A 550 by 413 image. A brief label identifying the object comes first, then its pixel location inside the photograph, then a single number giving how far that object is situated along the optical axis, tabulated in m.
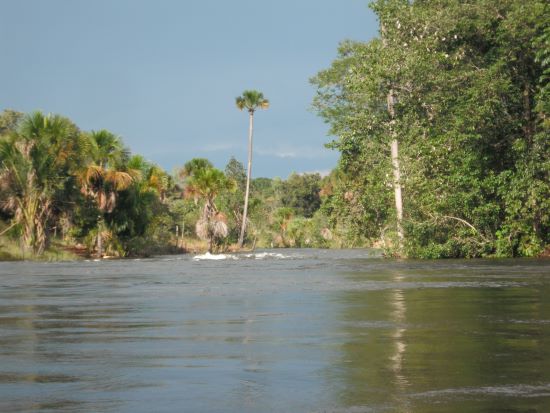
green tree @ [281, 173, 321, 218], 122.12
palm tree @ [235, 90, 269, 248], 82.50
